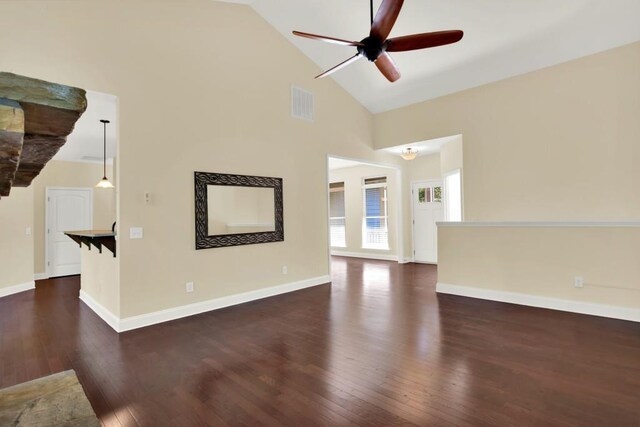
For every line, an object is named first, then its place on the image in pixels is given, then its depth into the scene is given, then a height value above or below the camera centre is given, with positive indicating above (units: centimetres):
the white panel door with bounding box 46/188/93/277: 693 +4
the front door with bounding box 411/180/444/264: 798 +1
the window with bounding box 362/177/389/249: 883 +8
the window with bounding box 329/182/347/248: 984 +9
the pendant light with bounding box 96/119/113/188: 520 +131
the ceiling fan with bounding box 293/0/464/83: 281 +167
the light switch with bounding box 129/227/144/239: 373 -11
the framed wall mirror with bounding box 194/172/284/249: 431 +16
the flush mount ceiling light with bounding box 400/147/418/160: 680 +135
